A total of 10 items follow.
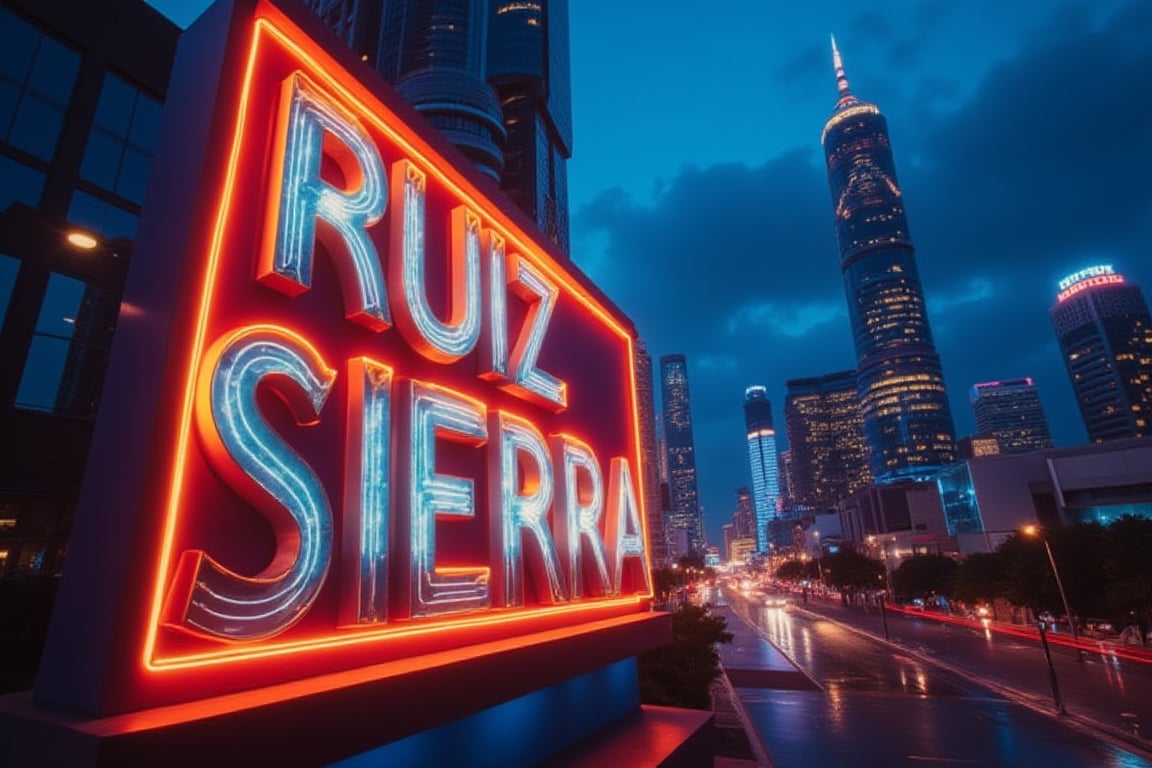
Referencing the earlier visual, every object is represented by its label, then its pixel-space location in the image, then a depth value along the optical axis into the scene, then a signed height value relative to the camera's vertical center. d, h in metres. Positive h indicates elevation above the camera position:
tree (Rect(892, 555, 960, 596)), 83.00 -3.25
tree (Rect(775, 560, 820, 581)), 151.38 -3.95
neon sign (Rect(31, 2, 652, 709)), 4.63 +1.58
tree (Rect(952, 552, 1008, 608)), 62.22 -2.94
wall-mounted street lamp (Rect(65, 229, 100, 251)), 17.30 +10.44
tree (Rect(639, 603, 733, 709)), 23.19 -4.77
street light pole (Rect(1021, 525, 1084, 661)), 43.34 -4.66
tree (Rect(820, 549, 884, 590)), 102.26 -2.94
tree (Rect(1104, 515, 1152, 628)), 40.41 -1.41
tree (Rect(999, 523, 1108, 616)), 47.97 -1.86
